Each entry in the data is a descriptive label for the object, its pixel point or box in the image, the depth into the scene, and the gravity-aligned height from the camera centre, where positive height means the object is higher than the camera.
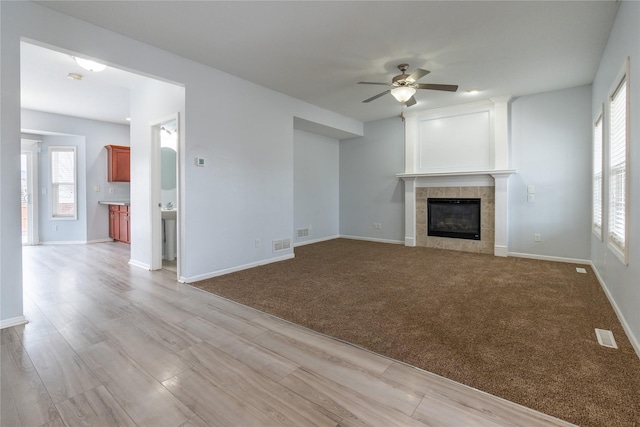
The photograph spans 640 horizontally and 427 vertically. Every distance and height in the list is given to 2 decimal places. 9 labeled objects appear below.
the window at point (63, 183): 6.74 +0.57
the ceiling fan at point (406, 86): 3.77 +1.61
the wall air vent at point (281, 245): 4.95 -0.65
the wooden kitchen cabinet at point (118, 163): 7.04 +1.09
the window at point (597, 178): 3.88 +0.39
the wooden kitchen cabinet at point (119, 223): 6.58 -0.36
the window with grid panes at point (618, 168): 2.48 +0.37
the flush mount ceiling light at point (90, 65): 3.38 +1.67
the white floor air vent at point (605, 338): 2.17 -1.02
